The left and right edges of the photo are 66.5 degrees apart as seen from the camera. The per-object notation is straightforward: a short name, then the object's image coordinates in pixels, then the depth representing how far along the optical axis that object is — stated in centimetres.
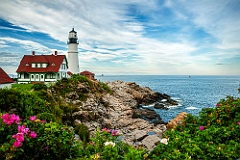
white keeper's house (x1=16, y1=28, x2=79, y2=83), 2992
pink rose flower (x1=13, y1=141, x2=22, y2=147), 283
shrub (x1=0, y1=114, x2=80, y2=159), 308
